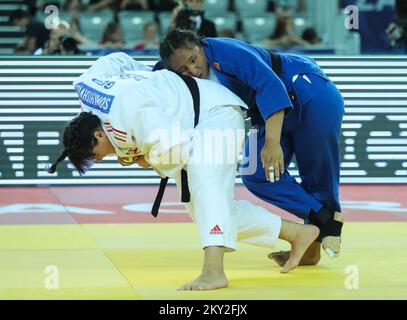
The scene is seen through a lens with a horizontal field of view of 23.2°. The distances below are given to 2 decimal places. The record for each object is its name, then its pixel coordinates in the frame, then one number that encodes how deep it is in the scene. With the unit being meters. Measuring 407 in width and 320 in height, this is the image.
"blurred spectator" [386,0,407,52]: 12.36
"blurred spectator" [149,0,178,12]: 13.60
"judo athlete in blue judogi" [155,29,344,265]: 5.27
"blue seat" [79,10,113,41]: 13.27
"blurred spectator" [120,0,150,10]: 13.68
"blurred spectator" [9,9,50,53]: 12.04
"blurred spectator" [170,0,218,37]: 10.62
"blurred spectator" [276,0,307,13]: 14.44
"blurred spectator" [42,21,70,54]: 10.76
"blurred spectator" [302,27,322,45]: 13.04
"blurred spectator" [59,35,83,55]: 10.65
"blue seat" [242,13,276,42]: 13.55
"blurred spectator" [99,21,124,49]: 12.14
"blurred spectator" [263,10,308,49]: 12.90
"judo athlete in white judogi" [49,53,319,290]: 4.89
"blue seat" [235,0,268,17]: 14.16
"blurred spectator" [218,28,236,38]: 11.39
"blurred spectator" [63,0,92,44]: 12.16
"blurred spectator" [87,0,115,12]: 13.78
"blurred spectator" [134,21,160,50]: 11.93
